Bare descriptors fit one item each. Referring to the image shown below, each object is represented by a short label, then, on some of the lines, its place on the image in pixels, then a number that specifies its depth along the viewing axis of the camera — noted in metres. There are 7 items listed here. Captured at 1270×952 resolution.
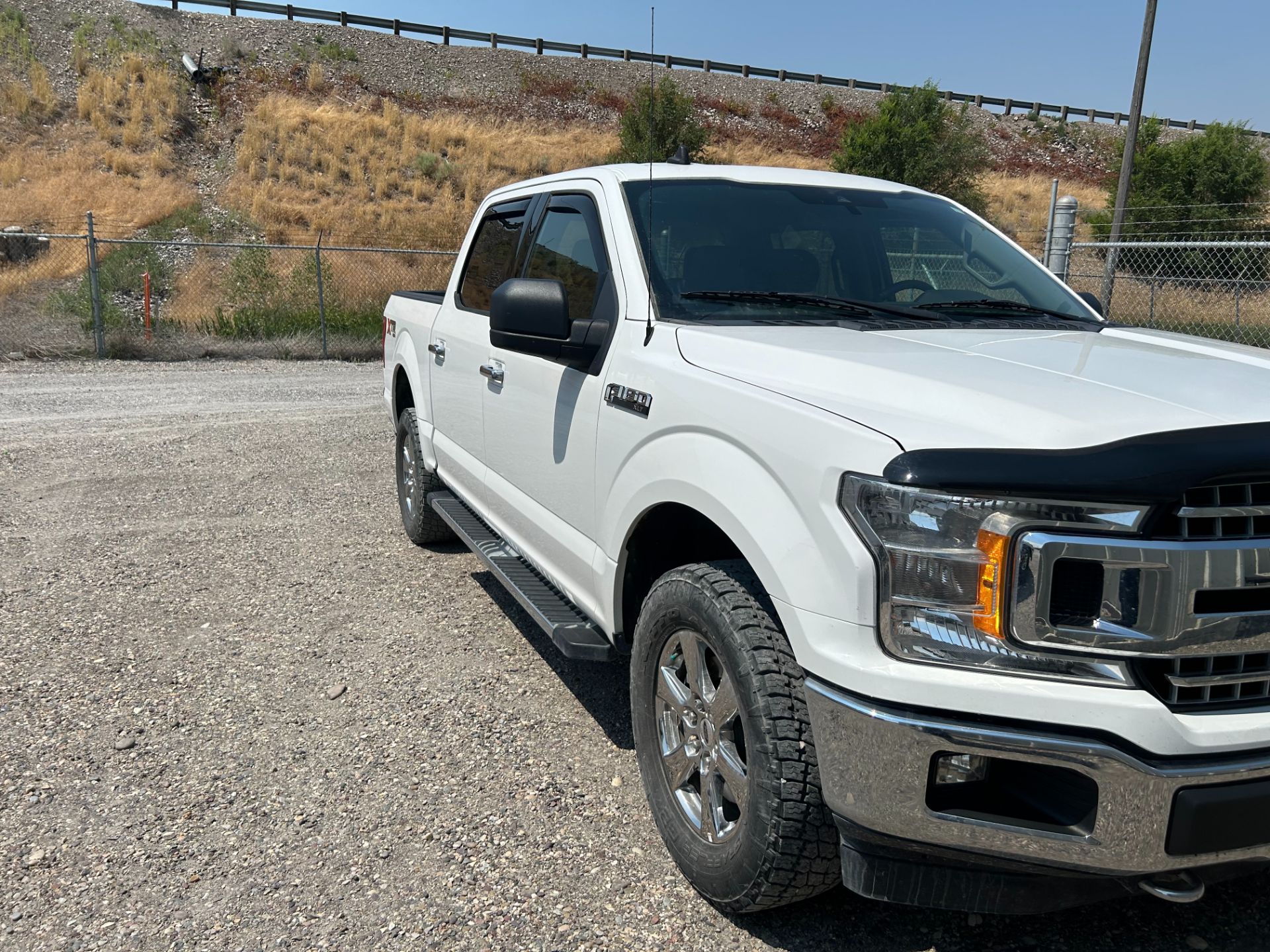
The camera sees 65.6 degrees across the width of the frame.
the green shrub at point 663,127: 30.16
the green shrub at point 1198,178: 29.67
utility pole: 17.36
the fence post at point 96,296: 14.95
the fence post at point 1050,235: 7.81
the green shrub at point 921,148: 31.17
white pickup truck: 1.82
